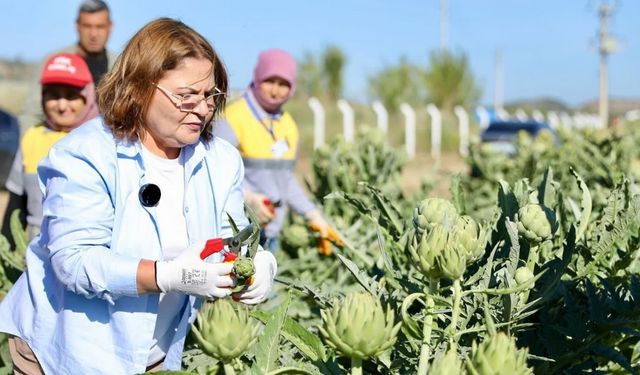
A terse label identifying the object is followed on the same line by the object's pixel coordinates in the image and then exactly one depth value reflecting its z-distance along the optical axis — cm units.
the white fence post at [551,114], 3301
